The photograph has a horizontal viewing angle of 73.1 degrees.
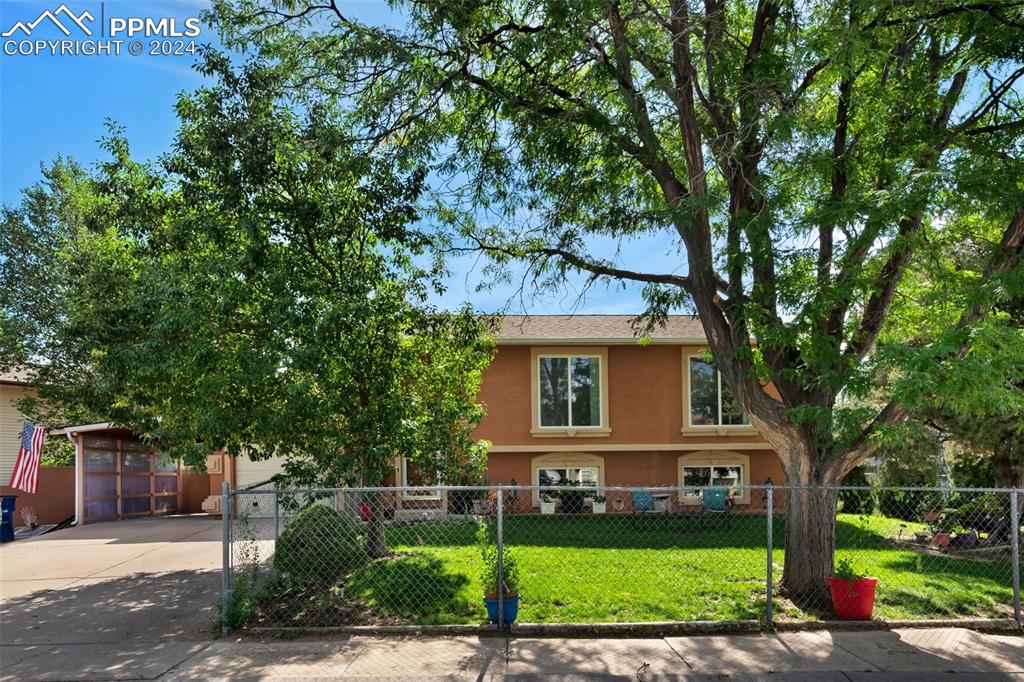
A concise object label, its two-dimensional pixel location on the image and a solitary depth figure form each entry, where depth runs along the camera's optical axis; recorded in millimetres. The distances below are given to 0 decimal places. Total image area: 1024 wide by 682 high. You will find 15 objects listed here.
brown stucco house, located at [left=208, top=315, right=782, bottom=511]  18297
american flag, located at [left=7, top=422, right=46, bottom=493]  15695
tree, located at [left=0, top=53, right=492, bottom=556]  8578
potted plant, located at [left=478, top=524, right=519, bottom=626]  7383
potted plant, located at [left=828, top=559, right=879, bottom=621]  7691
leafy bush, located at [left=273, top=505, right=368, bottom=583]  8914
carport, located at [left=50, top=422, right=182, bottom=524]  18641
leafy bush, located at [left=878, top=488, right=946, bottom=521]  15471
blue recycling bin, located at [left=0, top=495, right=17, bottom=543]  15594
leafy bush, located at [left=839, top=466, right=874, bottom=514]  18214
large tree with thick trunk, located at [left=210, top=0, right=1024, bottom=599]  7492
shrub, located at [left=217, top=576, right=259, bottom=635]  7402
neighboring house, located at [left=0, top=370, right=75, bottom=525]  19062
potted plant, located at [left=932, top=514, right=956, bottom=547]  13086
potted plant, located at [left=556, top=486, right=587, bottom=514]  17759
